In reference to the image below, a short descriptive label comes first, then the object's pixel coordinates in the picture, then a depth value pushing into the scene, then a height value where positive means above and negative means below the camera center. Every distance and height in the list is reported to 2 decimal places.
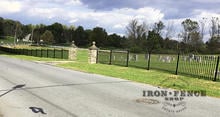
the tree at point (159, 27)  64.84 +5.63
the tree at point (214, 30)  62.99 +4.91
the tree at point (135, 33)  63.31 +3.77
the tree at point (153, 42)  56.92 +0.96
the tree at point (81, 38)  103.27 +3.02
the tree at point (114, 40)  91.08 +2.06
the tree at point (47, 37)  95.18 +2.94
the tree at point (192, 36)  57.24 +2.89
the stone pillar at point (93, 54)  20.97 -0.97
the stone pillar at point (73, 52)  26.09 -0.95
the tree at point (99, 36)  93.11 +3.67
